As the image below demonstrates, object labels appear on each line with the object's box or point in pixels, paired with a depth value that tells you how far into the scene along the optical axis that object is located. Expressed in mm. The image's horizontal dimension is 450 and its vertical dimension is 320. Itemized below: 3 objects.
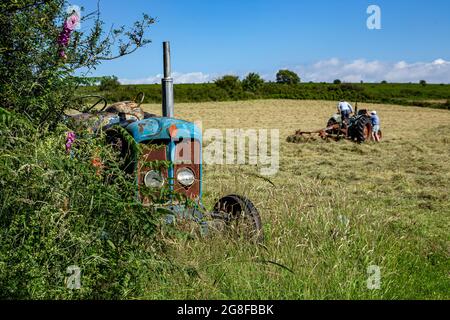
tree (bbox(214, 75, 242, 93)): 51219
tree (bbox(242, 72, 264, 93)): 53438
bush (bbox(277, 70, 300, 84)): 68875
